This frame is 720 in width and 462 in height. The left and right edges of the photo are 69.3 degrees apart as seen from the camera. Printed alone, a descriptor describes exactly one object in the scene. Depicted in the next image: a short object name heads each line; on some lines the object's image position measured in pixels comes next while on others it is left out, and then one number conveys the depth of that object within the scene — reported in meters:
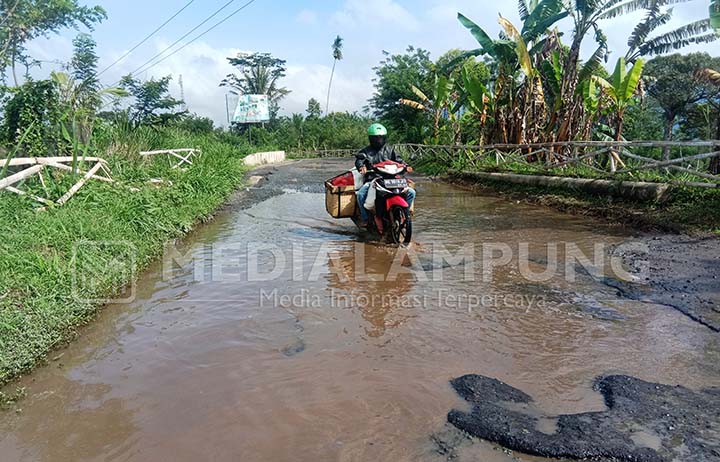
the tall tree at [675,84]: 28.67
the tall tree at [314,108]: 59.25
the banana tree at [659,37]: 13.42
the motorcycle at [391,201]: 6.88
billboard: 47.06
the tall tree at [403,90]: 35.56
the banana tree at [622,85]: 12.37
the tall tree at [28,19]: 26.00
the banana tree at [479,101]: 17.84
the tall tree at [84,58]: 29.64
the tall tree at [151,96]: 25.39
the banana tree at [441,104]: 23.22
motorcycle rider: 7.42
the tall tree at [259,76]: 54.56
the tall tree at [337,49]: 60.41
